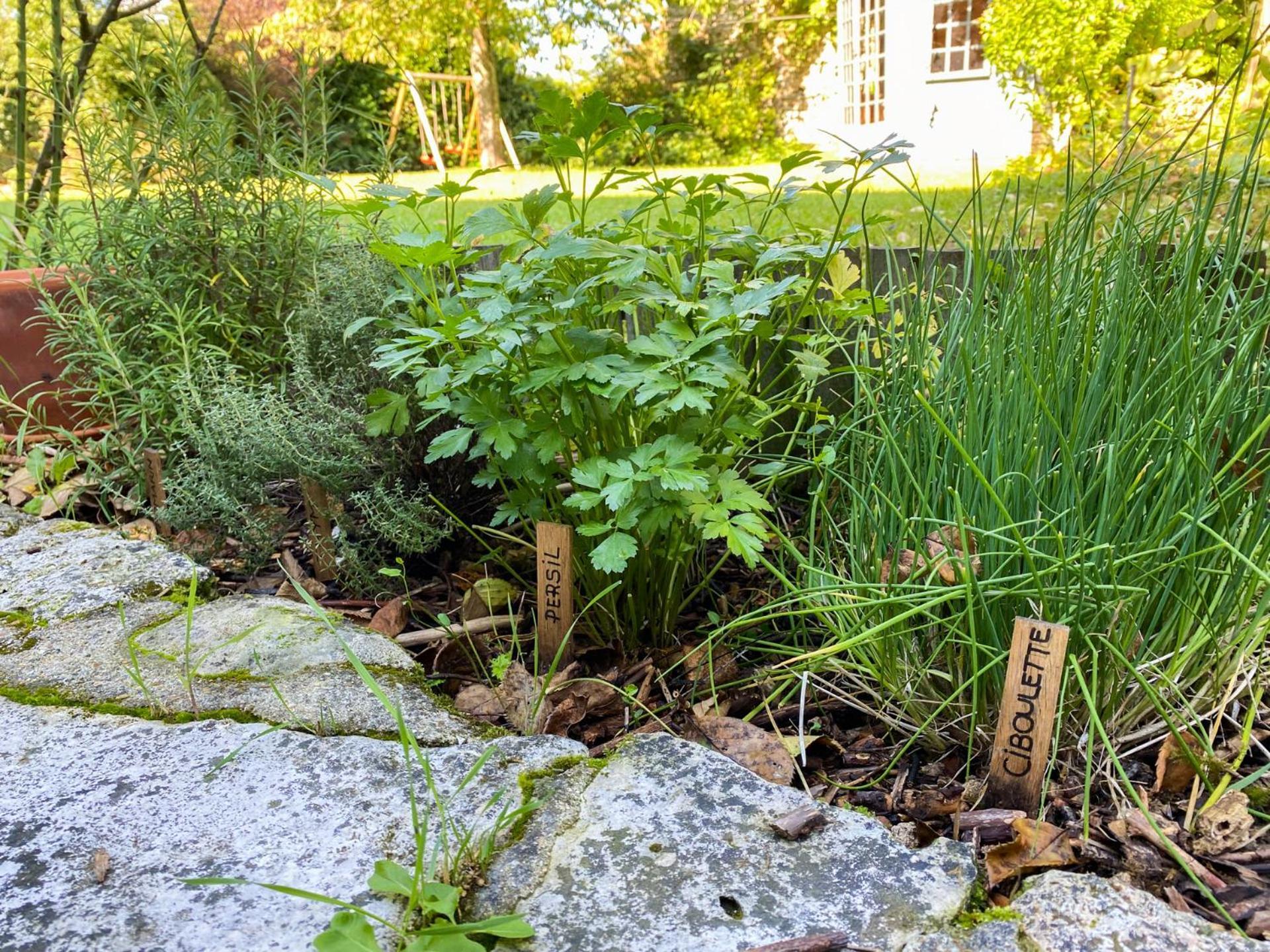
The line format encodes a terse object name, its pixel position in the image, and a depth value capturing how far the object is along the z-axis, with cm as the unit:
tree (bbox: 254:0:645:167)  1338
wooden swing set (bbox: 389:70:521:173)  508
